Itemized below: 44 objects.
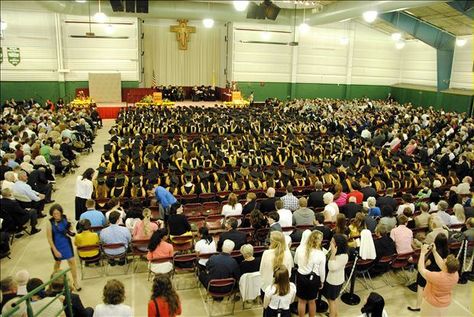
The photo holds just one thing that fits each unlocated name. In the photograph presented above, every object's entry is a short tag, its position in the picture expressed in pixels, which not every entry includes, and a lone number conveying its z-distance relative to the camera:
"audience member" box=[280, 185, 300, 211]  7.94
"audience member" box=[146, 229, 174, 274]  5.91
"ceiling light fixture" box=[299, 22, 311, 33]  16.94
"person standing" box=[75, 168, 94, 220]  8.15
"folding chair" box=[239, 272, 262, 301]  5.57
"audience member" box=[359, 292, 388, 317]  3.83
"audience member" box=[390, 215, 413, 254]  6.53
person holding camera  4.58
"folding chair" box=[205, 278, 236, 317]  5.52
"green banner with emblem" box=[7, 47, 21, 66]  12.67
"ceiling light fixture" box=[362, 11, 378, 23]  14.09
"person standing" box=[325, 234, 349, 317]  5.15
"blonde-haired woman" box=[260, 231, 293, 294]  4.93
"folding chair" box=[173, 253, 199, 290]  6.16
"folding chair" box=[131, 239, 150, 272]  6.62
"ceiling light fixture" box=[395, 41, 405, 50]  19.92
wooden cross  26.78
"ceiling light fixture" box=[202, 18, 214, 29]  18.45
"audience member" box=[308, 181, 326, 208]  8.44
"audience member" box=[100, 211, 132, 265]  6.46
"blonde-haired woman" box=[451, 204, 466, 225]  7.33
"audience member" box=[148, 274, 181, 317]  3.88
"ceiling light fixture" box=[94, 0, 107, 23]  15.09
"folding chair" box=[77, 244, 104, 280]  6.36
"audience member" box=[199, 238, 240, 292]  5.60
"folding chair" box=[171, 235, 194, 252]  6.75
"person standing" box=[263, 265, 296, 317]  4.28
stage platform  22.86
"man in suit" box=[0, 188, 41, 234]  7.39
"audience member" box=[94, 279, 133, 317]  3.92
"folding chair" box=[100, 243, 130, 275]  6.38
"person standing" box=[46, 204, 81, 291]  5.80
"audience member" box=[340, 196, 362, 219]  7.43
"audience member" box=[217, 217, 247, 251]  6.14
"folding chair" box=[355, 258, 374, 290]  6.14
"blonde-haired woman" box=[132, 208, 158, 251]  6.64
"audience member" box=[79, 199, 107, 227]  6.90
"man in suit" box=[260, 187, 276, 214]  7.77
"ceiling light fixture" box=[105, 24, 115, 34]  24.08
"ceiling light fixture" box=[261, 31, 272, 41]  26.70
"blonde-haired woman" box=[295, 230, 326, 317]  4.97
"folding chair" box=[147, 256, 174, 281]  5.97
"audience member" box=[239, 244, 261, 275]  5.46
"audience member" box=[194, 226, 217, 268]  6.08
